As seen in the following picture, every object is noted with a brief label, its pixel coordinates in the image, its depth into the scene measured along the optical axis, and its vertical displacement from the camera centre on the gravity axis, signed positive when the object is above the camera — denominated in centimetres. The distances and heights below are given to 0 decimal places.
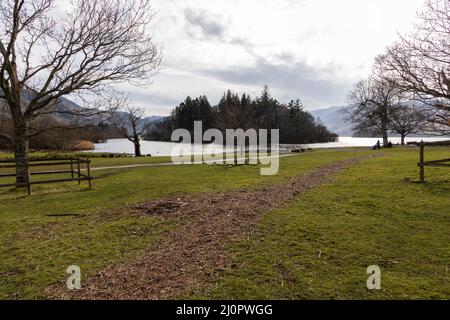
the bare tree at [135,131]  4912 +267
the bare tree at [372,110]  4569 +554
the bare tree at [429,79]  1138 +255
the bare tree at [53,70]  1386 +375
